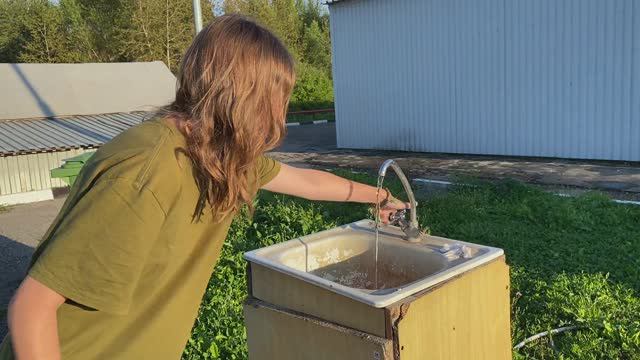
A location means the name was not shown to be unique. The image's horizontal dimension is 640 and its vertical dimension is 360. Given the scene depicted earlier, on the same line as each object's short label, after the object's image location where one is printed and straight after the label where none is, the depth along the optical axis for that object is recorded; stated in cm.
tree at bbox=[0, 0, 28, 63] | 3250
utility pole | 809
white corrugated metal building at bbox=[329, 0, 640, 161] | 997
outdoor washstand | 183
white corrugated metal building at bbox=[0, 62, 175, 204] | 1157
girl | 114
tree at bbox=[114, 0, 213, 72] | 2936
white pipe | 323
